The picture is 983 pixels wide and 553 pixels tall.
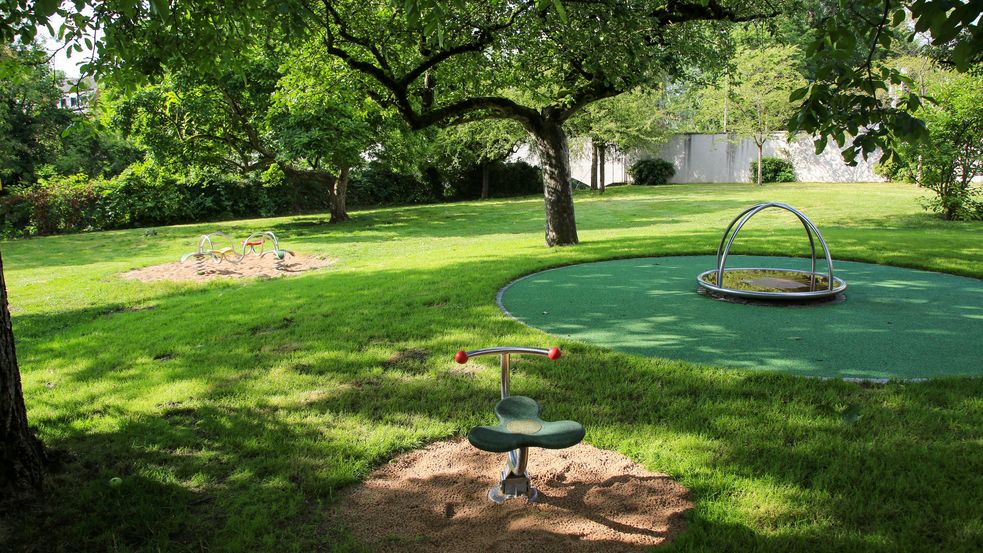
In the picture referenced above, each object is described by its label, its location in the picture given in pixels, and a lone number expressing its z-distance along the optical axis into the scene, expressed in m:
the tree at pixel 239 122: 16.81
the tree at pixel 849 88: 2.94
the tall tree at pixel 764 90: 27.64
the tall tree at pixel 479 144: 27.11
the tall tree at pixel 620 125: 27.25
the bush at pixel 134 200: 19.83
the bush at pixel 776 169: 31.86
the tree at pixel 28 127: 23.33
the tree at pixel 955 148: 14.45
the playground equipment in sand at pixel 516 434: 2.76
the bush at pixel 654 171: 34.34
